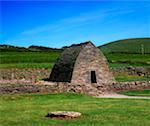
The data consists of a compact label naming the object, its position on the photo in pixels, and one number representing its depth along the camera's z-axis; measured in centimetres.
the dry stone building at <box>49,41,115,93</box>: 2811
